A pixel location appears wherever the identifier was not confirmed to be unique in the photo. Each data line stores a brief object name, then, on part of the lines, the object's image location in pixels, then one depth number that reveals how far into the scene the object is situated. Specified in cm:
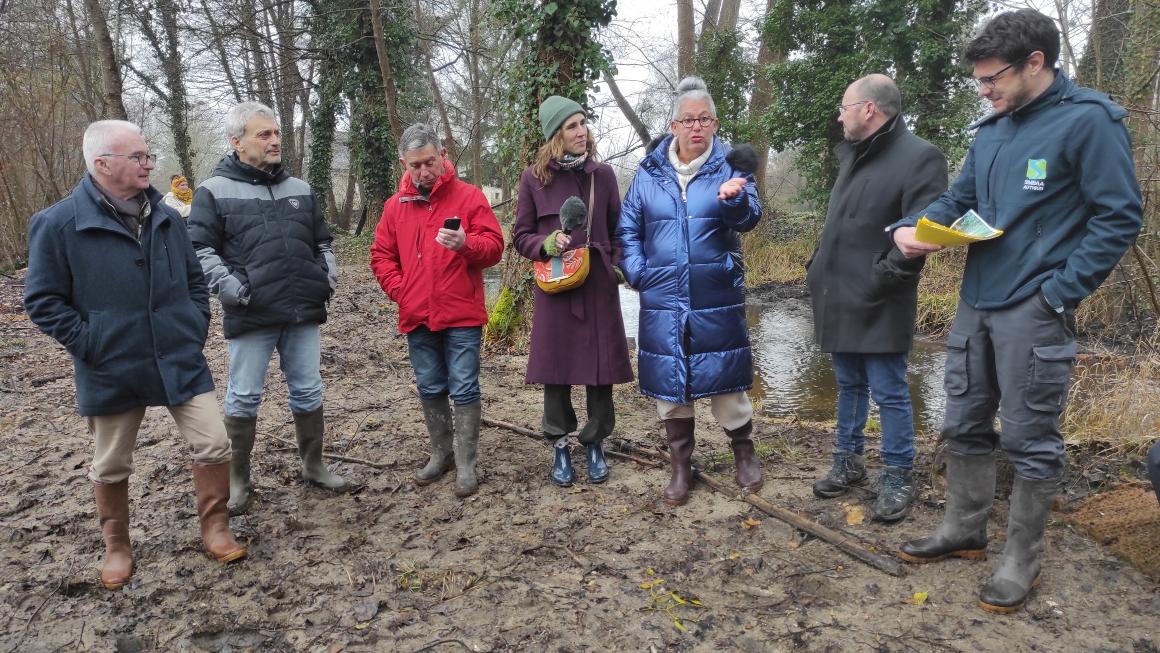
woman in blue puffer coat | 354
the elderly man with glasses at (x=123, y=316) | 289
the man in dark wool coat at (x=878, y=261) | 329
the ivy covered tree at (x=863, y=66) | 1220
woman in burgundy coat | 385
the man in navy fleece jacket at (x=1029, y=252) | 246
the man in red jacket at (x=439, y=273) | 381
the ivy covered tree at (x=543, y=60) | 654
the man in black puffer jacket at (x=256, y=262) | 355
